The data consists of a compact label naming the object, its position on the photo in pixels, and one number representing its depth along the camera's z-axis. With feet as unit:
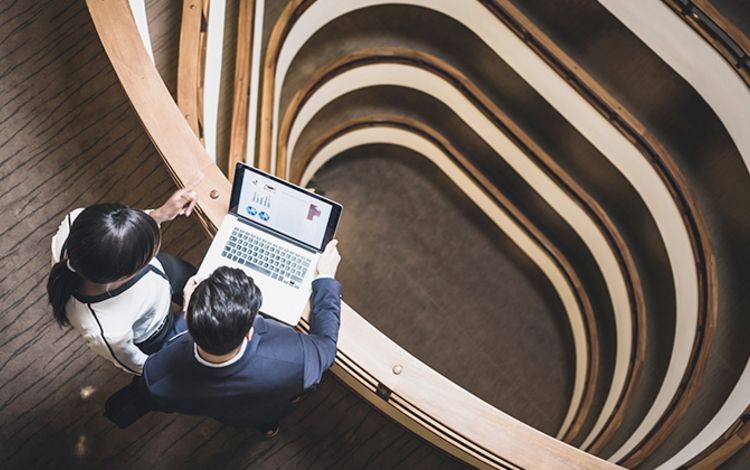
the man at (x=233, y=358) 6.23
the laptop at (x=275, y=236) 8.49
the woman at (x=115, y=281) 6.31
